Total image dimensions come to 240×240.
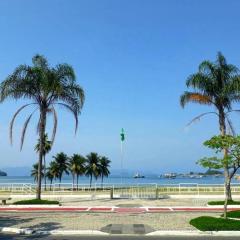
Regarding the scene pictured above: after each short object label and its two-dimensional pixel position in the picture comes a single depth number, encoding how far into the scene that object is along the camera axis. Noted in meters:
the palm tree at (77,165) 47.88
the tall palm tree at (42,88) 17.29
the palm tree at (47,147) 40.33
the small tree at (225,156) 11.41
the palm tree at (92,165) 49.26
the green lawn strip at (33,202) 16.69
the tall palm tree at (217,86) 17.16
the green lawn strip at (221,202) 16.43
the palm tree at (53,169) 49.63
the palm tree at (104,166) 50.09
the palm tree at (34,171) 51.35
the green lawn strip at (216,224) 9.70
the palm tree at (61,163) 49.56
